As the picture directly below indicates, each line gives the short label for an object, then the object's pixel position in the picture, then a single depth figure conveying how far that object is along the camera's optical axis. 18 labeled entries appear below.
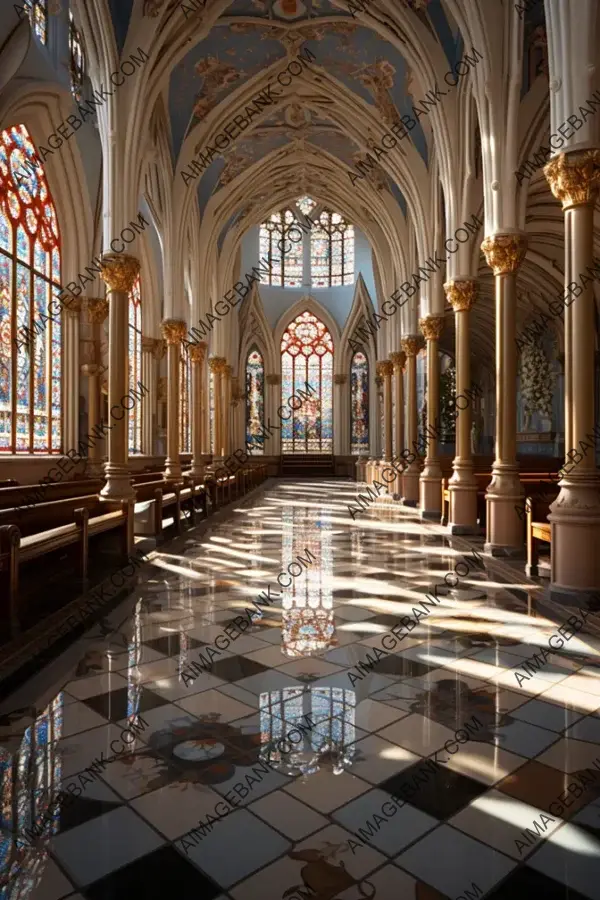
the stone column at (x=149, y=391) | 22.47
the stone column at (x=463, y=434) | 11.97
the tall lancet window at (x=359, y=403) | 36.09
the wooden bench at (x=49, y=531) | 4.91
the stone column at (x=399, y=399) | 20.51
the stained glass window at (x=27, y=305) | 13.99
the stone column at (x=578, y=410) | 6.30
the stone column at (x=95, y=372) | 16.61
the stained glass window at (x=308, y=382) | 36.75
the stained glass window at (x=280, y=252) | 36.22
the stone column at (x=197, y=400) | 18.47
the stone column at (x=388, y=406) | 24.19
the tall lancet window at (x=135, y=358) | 22.08
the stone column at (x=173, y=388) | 15.82
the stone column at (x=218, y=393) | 24.27
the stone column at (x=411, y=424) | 18.42
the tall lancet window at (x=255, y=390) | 36.94
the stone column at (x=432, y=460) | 14.70
